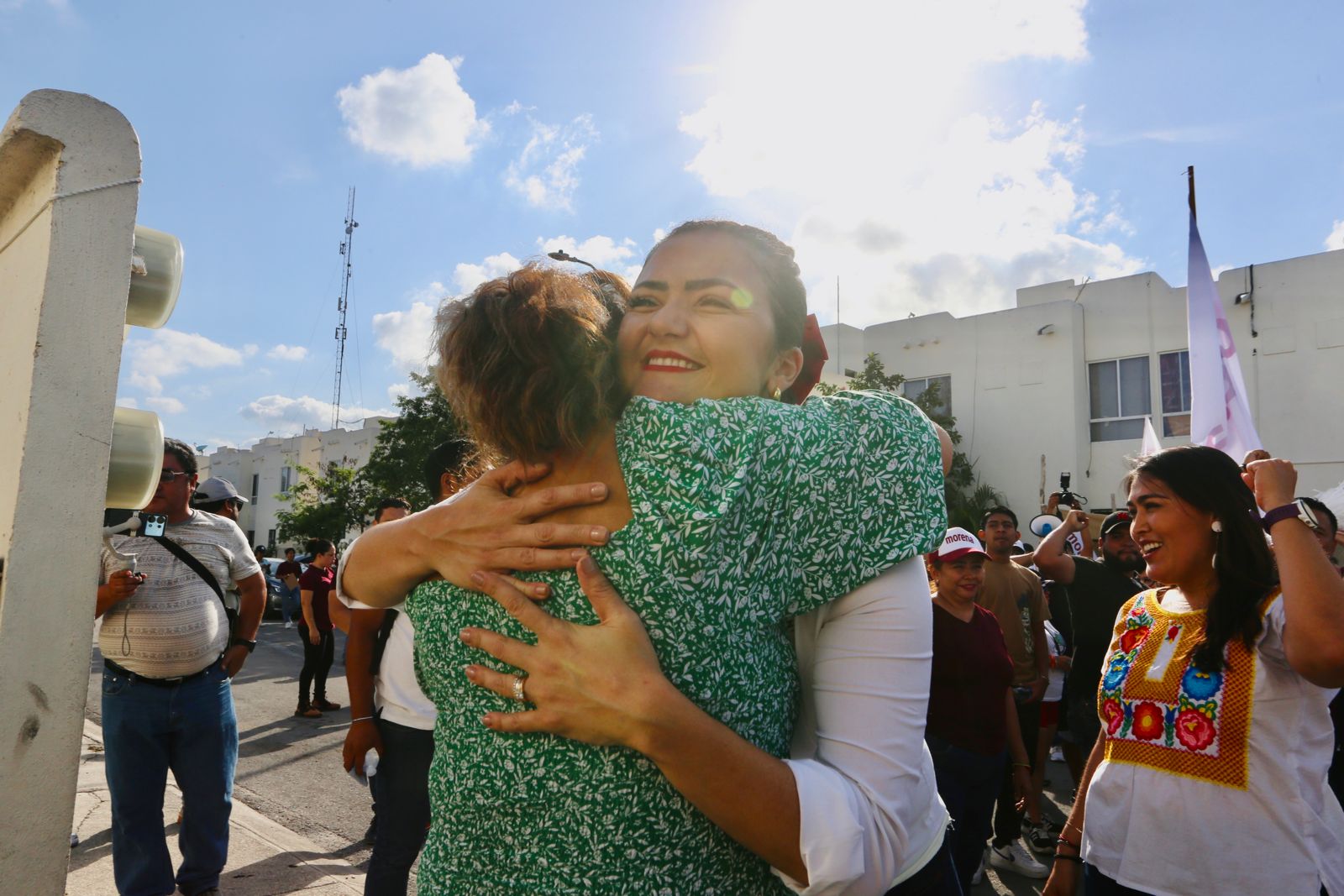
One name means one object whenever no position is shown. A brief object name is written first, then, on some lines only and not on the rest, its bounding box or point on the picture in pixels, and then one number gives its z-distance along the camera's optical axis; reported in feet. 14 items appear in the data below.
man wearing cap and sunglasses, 19.03
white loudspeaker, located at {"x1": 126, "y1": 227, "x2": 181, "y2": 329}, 5.87
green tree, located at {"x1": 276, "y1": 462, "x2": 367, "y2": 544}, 114.42
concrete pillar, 4.86
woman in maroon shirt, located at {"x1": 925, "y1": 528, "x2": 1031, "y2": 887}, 14.84
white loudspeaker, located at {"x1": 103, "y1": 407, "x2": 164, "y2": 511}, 5.58
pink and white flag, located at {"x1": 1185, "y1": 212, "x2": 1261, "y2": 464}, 22.36
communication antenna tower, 123.95
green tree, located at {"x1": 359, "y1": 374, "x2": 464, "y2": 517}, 87.40
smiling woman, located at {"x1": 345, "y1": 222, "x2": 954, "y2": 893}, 4.02
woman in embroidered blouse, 7.55
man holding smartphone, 13.07
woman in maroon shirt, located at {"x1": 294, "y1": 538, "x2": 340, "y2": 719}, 32.73
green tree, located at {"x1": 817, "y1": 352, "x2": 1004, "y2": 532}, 69.51
